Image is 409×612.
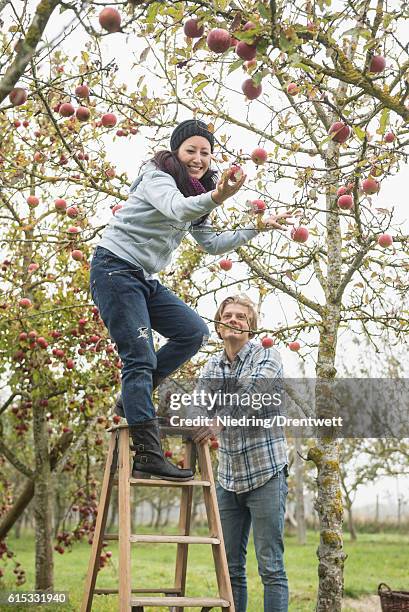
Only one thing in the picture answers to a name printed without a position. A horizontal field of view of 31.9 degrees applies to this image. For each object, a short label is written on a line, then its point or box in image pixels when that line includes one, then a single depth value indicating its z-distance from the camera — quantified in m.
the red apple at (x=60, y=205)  4.80
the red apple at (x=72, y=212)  4.63
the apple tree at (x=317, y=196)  2.50
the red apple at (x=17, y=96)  2.63
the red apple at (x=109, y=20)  2.31
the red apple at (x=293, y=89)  3.43
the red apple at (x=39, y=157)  4.52
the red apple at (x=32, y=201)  5.01
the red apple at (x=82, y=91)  3.79
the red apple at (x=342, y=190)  3.64
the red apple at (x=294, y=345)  5.00
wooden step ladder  2.93
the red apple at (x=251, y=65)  2.58
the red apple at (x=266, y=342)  4.31
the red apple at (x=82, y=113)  4.10
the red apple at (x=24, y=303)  6.24
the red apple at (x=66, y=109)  4.06
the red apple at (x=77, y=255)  5.20
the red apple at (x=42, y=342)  6.34
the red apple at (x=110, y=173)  4.87
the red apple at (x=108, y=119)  4.45
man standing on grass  3.38
